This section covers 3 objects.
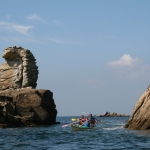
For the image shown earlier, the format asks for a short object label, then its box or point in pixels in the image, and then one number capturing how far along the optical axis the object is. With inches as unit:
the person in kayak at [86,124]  1675.7
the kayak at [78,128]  1640.0
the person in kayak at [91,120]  1749.5
